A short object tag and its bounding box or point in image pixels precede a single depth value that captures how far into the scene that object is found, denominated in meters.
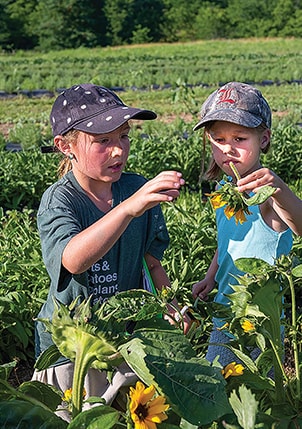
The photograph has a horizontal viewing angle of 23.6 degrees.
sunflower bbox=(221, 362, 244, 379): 1.15
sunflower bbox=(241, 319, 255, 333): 1.21
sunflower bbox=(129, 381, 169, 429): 0.95
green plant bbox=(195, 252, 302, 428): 1.17
